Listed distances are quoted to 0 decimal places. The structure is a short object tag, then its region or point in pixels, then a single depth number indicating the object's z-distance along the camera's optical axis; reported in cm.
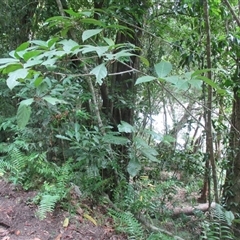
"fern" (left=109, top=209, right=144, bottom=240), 199
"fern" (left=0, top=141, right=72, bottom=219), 215
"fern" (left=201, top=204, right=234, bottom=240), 201
